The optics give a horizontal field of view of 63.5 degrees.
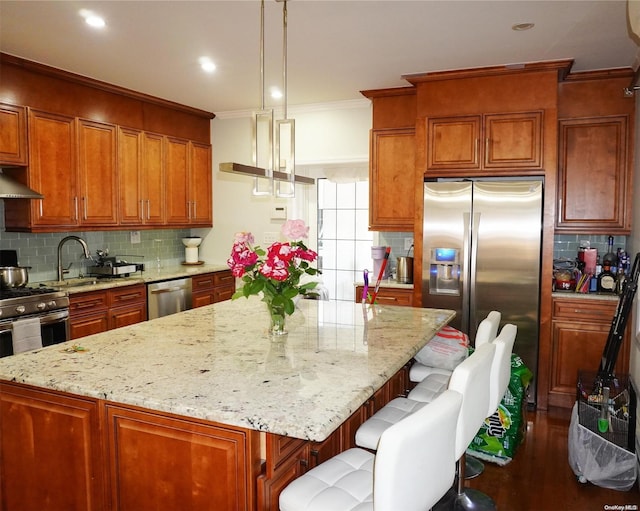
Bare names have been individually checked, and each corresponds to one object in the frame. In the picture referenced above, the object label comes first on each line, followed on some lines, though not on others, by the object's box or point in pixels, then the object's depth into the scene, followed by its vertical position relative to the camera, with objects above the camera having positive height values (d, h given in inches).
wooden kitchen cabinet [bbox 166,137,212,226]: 209.7 +19.7
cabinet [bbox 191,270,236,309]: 204.2 -24.2
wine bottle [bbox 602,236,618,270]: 158.6 -9.0
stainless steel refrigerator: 152.8 -6.7
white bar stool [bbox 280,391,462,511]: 50.8 -26.5
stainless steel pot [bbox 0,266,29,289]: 146.1 -13.5
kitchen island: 61.1 -23.4
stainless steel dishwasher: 183.8 -24.9
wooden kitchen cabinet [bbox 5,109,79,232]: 156.8 +16.2
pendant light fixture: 101.8 +14.0
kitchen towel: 137.3 -28.5
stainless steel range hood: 142.3 +11.0
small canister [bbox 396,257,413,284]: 180.2 -14.2
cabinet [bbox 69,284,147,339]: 156.4 -25.7
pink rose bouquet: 89.2 -6.6
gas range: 136.3 -19.7
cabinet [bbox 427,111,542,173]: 153.6 +26.8
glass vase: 95.5 -17.1
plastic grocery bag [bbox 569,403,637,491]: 109.1 -49.4
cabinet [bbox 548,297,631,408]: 150.3 -33.3
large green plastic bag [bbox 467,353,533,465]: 121.8 -47.9
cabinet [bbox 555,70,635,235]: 156.6 +23.3
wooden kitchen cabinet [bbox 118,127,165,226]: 187.8 +19.7
